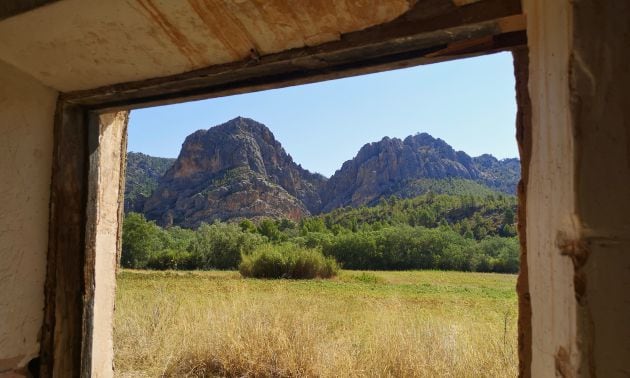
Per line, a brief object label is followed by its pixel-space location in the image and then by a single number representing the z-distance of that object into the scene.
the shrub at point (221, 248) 25.56
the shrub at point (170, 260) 24.80
